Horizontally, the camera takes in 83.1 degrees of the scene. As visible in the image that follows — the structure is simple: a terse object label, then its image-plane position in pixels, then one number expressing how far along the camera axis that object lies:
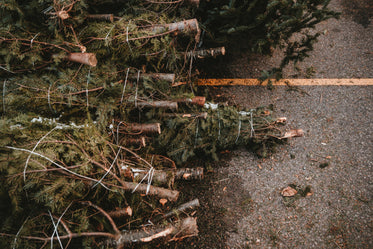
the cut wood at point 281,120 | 3.03
